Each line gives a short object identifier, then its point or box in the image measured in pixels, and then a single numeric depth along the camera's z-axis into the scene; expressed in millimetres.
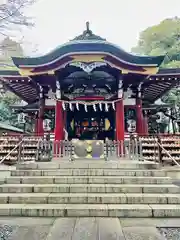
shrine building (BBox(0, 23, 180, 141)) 10586
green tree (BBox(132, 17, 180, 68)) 28281
